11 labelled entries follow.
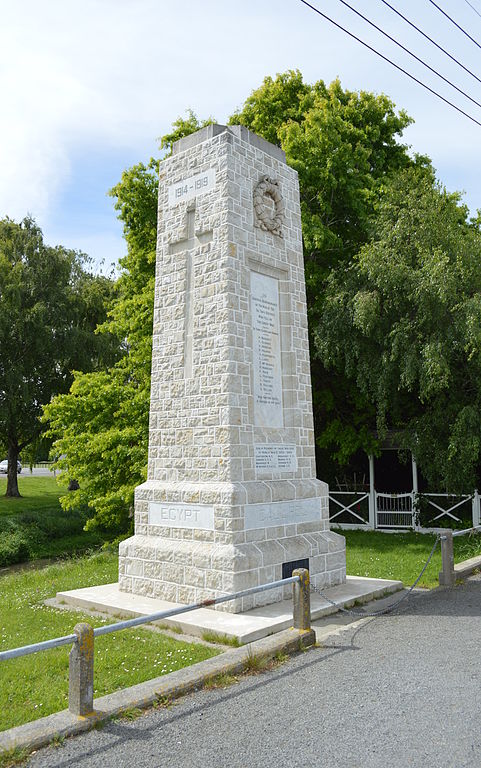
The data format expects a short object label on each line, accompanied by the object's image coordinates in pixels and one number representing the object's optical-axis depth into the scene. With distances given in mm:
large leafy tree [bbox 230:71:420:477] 16625
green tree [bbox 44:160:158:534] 16375
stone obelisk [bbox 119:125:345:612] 8609
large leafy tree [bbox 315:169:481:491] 14000
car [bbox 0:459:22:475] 56084
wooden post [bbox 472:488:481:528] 16922
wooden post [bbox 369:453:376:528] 18781
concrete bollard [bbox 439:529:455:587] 9992
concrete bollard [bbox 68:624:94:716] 4777
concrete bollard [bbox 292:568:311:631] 6797
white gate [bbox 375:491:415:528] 18406
